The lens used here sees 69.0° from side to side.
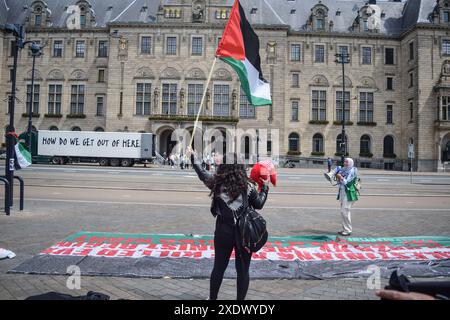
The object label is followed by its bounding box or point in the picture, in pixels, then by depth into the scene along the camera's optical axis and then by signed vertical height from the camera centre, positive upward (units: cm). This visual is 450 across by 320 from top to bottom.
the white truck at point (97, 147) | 3438 +233
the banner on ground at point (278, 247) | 583 -149
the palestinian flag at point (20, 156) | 962 +36
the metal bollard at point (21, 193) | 930 -72
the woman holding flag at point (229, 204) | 363 -39
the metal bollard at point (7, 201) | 875 -90
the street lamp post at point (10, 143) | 933 +72
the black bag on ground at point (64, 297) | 304 -121
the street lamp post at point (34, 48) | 1553 +574
